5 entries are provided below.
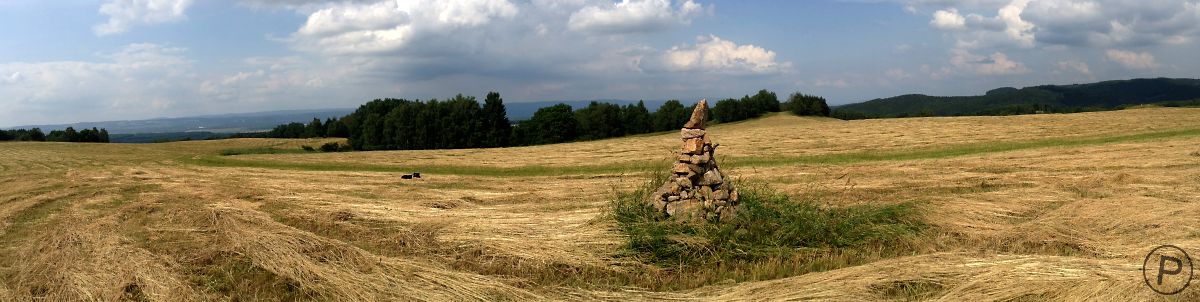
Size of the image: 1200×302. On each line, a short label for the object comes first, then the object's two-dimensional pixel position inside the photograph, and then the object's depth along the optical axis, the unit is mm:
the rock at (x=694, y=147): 9938
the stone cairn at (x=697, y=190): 9531
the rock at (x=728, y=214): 9492
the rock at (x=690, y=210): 9398
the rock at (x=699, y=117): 10391
